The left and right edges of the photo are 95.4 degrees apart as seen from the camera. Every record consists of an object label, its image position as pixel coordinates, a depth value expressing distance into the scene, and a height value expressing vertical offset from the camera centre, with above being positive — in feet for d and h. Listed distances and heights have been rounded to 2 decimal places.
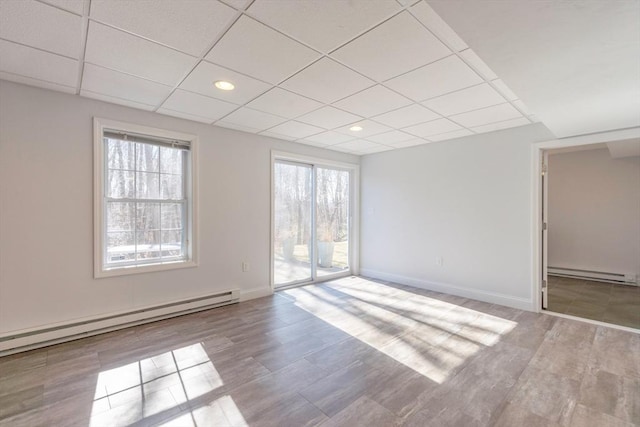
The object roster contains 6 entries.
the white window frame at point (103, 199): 10.07 +0.46
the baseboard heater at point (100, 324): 8.73 -3.84
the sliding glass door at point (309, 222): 15.87 -0.50
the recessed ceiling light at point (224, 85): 8.54 +3.84
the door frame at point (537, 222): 12.31 -0.35
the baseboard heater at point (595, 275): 17.20 -3.89
